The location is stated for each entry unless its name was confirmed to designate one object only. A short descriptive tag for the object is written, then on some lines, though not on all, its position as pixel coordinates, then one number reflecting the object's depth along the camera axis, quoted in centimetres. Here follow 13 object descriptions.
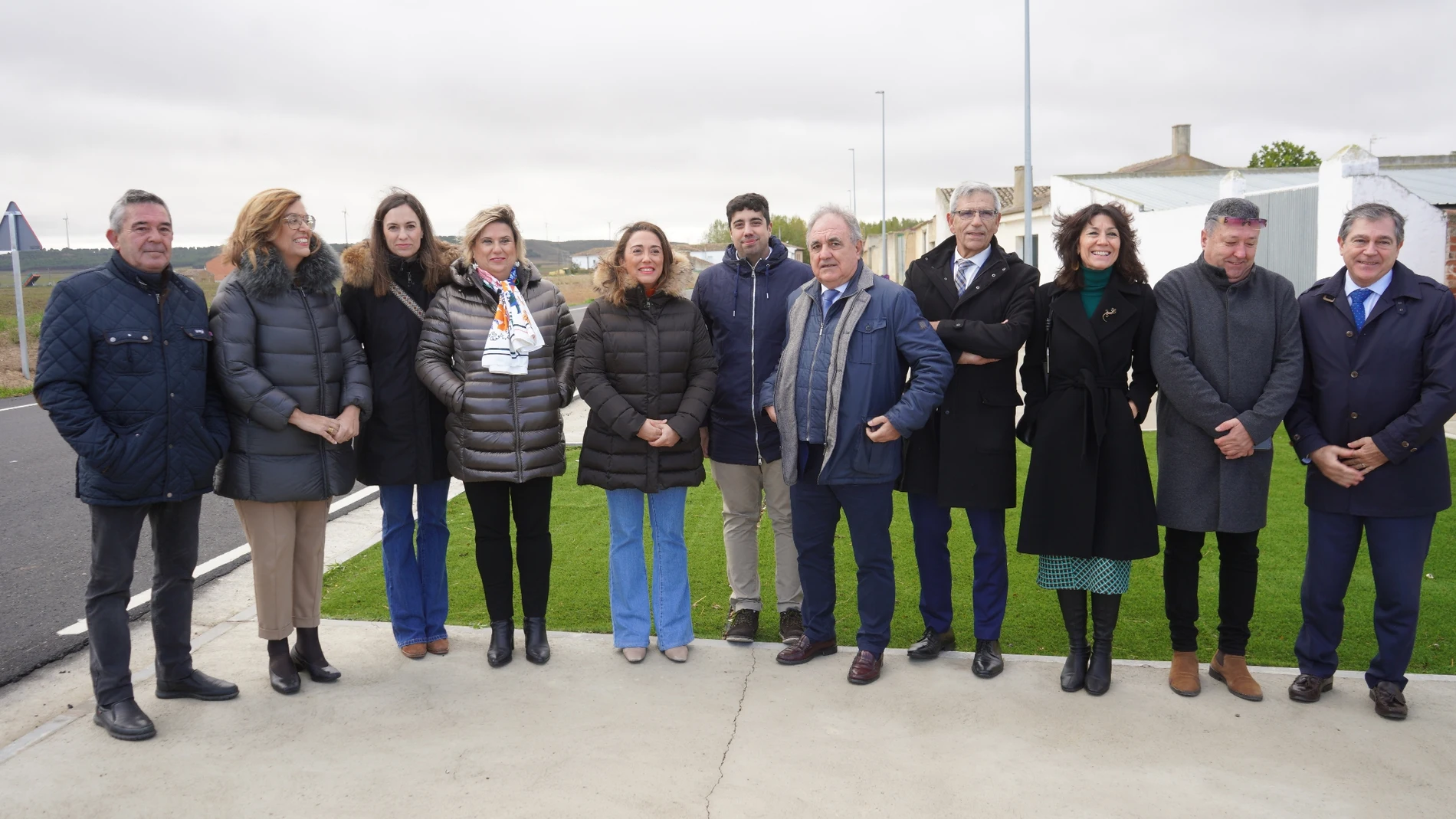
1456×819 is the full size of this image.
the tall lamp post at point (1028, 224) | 2428
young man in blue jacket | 500
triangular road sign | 1731
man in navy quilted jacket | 389
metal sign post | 1725
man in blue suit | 401
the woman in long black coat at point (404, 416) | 477
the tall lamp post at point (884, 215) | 5679
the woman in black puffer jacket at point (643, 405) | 467
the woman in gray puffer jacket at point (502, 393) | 464
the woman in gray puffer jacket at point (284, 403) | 432
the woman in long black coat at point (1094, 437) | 430
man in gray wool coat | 418
